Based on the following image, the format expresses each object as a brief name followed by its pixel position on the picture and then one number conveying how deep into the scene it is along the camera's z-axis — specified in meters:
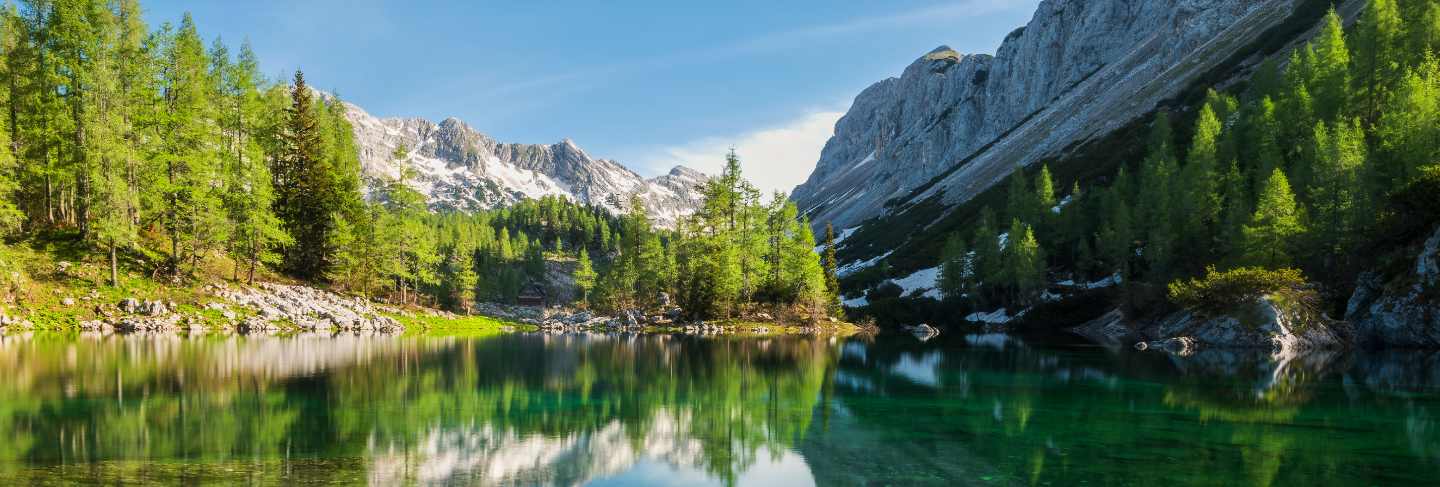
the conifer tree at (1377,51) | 58.28
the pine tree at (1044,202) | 90.44
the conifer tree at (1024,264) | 76.12
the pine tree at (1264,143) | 60.03
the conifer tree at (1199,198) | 62.28
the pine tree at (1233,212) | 55.41
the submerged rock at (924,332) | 62.43
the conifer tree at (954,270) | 87.94
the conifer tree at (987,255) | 83.38
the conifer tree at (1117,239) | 69.81
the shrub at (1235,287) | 46.41
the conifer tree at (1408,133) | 46.91
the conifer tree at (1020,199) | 94.06
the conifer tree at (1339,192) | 47.75
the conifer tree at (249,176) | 48.91
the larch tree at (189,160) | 44.59
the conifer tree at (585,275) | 96.56
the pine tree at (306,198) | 56.84
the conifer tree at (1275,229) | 50.03
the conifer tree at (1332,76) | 60.97
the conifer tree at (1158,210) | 63.09
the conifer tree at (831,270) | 69.55
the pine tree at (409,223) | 60.84
